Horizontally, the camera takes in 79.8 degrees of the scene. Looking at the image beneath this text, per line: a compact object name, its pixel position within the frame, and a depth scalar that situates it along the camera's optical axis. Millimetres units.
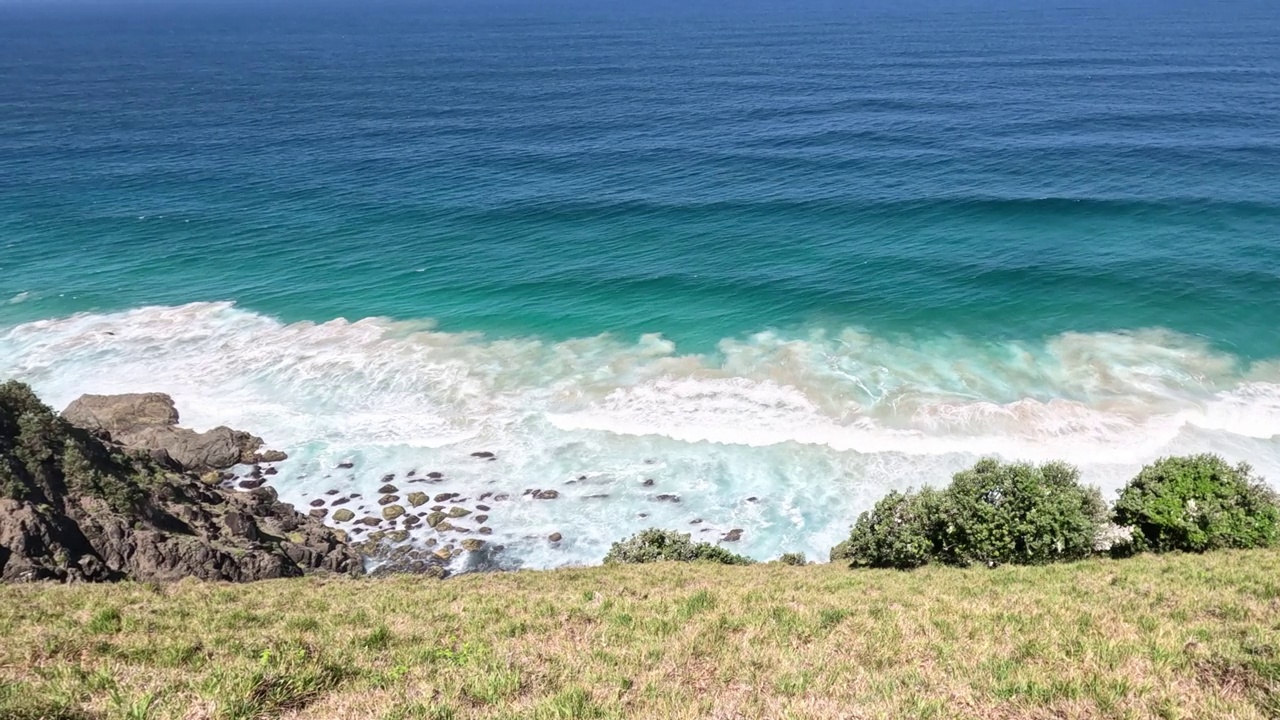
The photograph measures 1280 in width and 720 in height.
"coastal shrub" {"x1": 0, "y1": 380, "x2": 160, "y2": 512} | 37156
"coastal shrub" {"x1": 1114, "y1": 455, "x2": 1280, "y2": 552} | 31719
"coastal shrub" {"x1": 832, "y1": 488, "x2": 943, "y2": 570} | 33781
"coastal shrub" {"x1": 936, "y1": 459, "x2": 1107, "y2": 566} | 32469
